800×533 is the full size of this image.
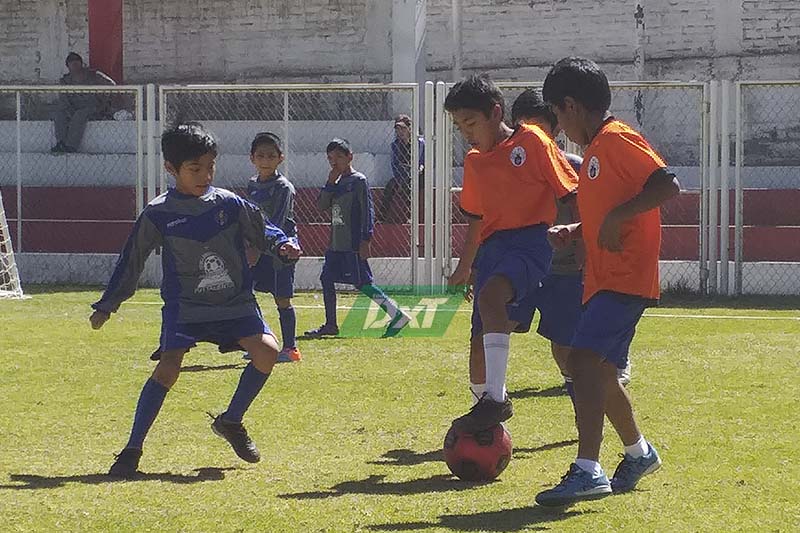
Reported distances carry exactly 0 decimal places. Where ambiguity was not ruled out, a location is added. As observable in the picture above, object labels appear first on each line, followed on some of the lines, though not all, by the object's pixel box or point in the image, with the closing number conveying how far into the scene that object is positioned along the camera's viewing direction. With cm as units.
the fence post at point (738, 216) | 1703
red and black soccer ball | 630
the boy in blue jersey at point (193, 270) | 674
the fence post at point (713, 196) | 1705
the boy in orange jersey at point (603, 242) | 576
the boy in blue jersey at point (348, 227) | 1319
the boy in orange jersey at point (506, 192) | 686
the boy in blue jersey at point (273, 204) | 1094
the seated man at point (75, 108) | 2133
